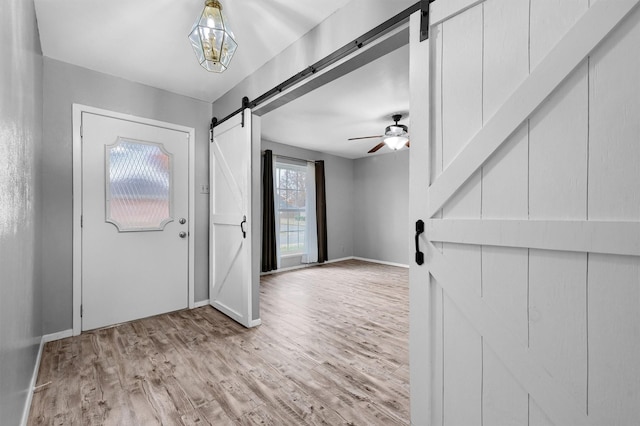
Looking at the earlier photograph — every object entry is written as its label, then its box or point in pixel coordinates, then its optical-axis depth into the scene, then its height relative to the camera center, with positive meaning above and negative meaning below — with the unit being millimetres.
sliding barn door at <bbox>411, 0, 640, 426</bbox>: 856 +0
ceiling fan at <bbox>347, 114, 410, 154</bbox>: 3709 +1048
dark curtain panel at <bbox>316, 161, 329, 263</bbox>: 5941 +82
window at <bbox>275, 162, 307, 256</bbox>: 5527 +123
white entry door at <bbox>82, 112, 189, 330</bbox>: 2631 -90
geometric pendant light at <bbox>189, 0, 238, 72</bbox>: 1706 +1087
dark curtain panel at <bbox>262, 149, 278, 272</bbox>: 5037 -36
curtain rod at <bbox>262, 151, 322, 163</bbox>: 5362 +1082
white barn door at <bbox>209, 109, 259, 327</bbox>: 2717 -95
